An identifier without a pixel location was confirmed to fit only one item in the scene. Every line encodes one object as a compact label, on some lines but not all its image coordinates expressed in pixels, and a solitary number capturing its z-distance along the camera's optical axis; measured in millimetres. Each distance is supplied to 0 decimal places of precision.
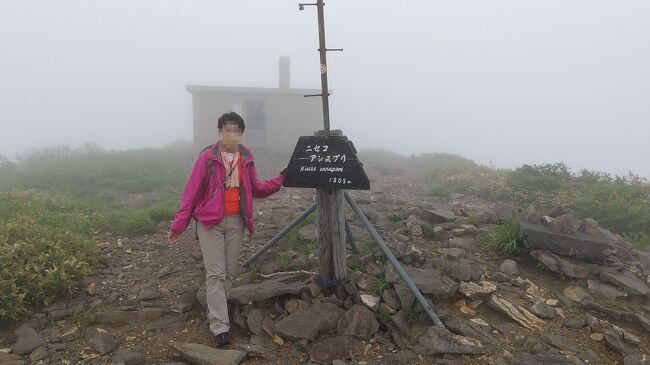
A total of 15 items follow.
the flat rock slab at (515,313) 4184
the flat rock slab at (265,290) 4520
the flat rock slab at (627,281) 4598
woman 3969
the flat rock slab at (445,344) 3773
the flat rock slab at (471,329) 3922
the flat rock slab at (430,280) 4497
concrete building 19234
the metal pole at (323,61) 4305
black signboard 4164
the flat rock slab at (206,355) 3644
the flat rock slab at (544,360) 3539
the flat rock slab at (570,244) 5094
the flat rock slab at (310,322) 4066
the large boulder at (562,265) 4895
